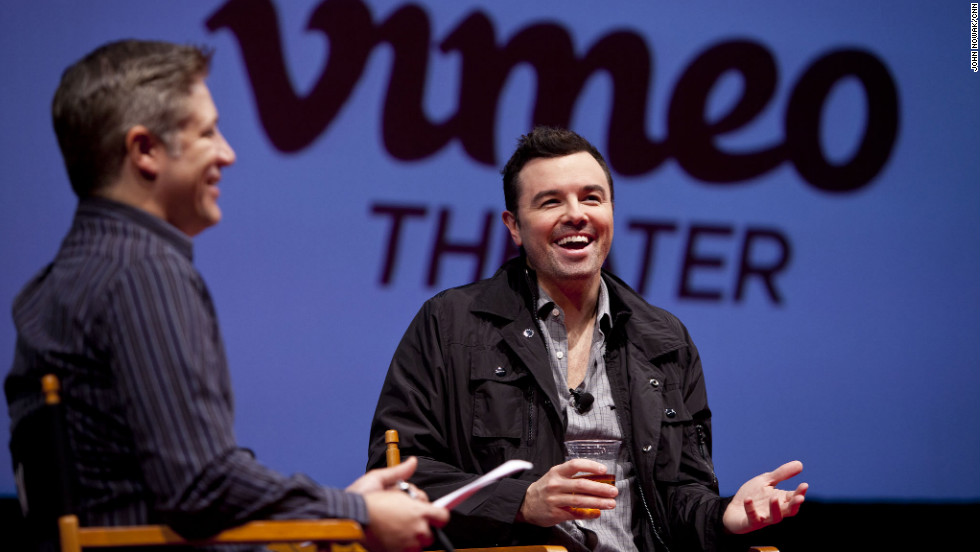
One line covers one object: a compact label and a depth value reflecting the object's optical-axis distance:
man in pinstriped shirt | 4.84
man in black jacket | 5.35
